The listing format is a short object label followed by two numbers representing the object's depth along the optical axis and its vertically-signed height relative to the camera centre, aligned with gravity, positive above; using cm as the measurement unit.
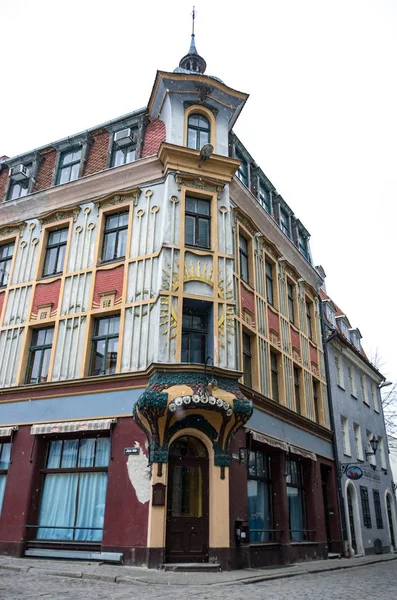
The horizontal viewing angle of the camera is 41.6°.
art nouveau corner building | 1387 +558
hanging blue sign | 2104 +284
